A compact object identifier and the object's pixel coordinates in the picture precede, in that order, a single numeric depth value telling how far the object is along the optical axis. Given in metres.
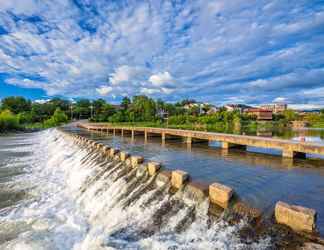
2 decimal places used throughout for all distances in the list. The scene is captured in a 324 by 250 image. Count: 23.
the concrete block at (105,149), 12.95
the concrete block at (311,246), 3.44
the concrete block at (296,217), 3.87
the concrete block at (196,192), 5.65
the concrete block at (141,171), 8.35
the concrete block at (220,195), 5.20
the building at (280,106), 183.86
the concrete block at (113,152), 11.93
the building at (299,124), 80.11
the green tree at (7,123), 55.47
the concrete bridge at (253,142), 11.51
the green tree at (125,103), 109.50
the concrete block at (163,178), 7.04
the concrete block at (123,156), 10.48
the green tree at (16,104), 109.88
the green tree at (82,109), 115.19
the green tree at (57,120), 80.81
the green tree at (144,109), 88.06
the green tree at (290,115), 97.95
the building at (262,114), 108.15
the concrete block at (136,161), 9.27
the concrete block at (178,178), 6.57
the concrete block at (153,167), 8.04
